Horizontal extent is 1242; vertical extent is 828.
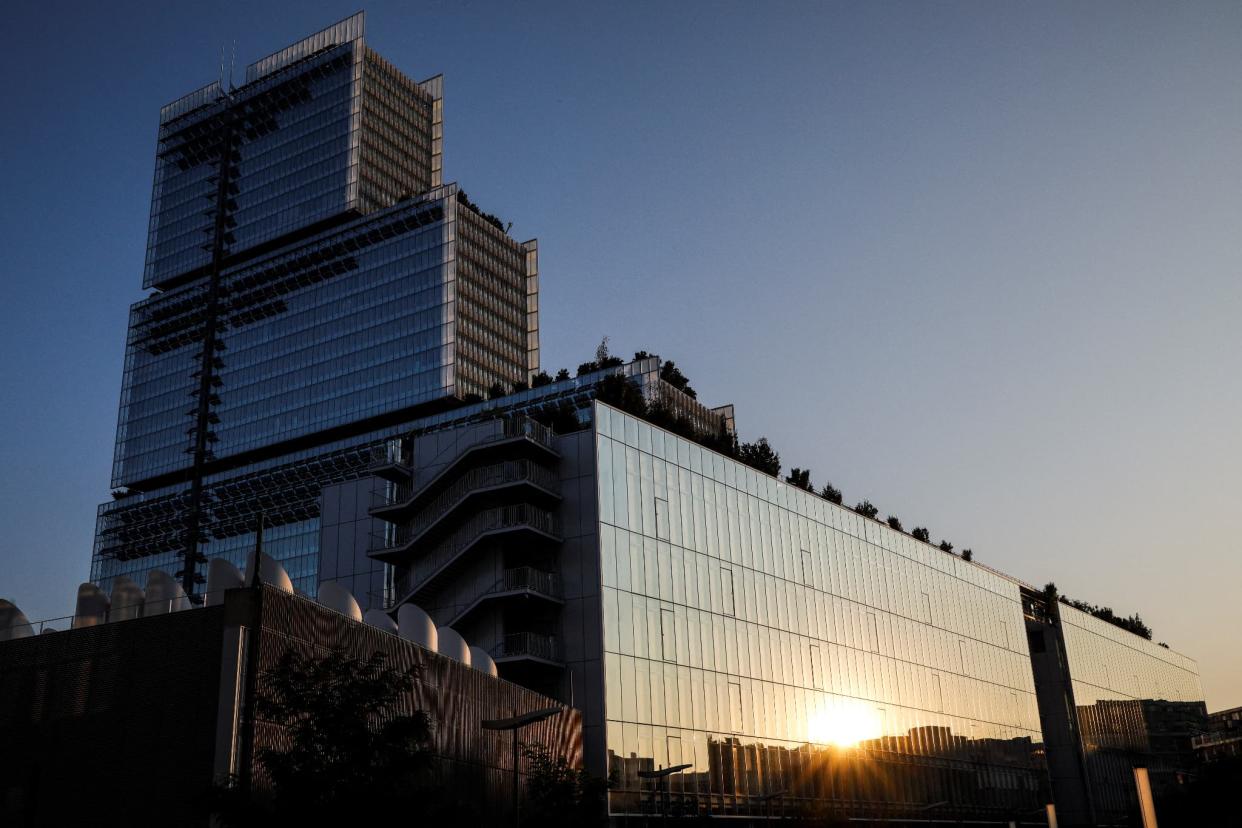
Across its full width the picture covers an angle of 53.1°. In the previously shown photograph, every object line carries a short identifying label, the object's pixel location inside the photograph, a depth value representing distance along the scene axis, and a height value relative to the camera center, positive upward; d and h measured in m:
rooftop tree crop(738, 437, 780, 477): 78.06 +23.71
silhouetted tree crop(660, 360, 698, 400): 83.44 +31.05
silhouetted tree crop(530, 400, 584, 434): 66.17 +22.33
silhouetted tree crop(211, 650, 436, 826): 27.44 +2.67
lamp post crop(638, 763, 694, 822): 57.78 +3.22
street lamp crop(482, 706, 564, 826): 37.03 +4.02
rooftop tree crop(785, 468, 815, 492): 83.88 +23.79
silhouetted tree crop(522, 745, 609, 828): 46.56 +2.29
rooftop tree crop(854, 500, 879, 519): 90.59 +23.62
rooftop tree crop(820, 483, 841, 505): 86.31 +23.47
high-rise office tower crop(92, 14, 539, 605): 188.62 +71.06
